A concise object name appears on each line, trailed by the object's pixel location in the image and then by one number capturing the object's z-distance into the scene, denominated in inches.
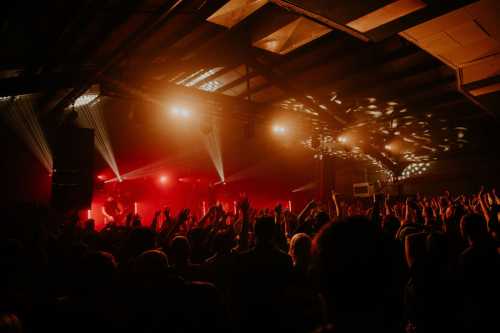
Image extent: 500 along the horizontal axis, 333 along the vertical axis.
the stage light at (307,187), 679.7
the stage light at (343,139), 368.4
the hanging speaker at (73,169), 234.1
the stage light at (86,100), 327.3
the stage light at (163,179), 476.4
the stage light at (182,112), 256.9
